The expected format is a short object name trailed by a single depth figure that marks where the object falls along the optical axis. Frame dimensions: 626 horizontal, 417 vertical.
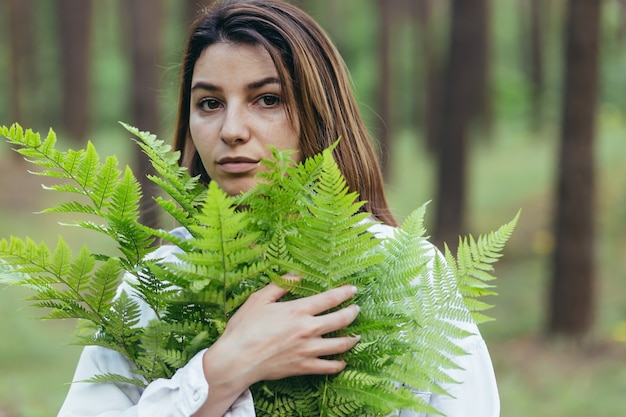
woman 1.92
